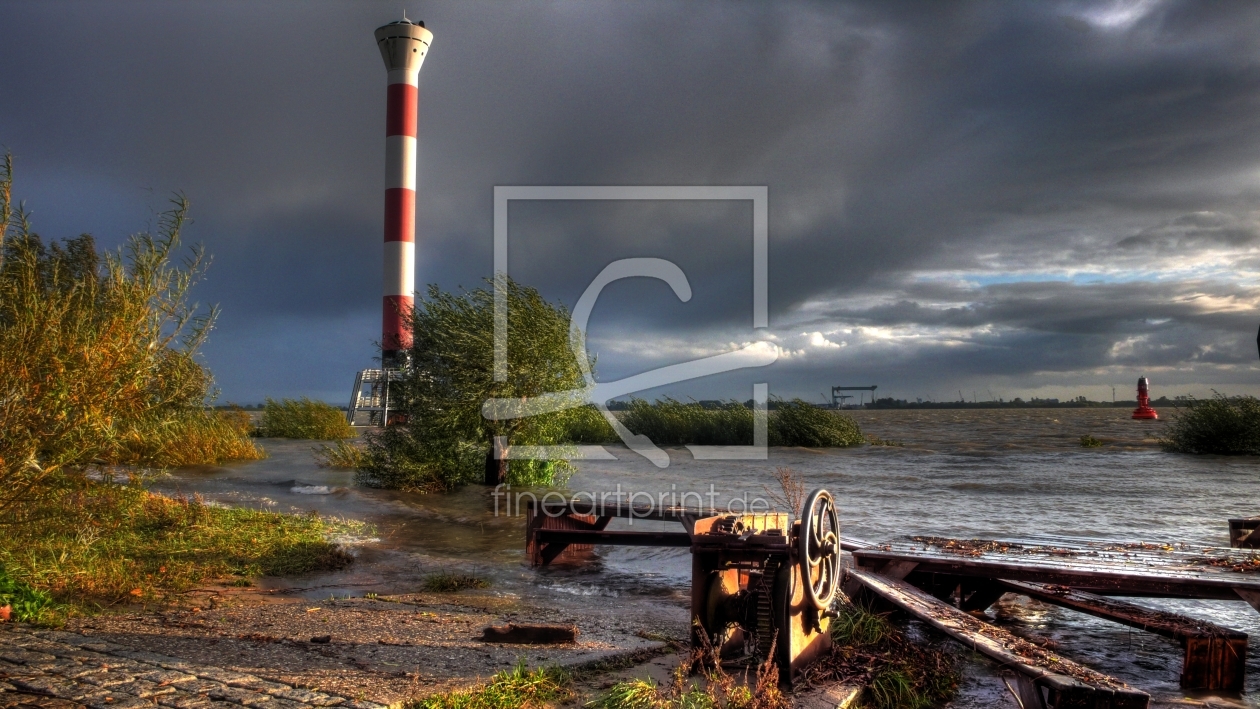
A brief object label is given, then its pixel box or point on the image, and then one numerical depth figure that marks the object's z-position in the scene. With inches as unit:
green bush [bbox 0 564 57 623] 230.2
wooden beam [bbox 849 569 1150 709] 173.6
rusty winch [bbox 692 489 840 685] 211.2
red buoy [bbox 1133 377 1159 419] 1712.6
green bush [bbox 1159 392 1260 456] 1275.8
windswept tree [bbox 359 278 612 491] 741.3
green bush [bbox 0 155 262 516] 255.8
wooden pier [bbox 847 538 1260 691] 240.7
